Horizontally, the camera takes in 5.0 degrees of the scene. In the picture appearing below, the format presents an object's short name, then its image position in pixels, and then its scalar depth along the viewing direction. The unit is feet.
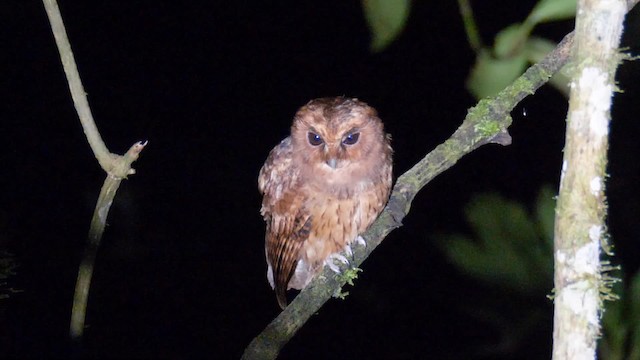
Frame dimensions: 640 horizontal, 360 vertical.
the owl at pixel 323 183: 21.45
